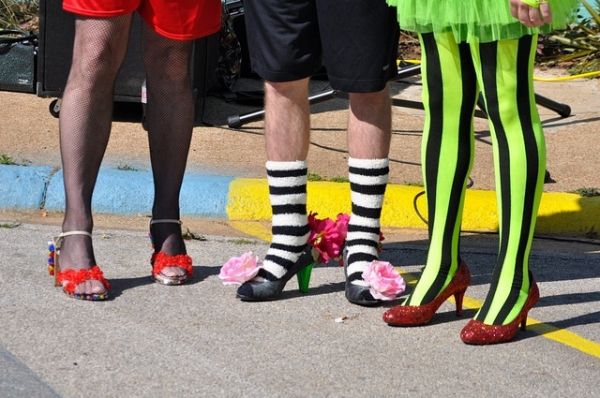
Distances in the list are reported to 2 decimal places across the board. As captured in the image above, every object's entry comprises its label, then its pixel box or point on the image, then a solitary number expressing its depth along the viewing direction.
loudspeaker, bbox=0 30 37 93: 11.19
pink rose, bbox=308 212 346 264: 6.84
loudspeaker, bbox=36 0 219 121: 10.51
